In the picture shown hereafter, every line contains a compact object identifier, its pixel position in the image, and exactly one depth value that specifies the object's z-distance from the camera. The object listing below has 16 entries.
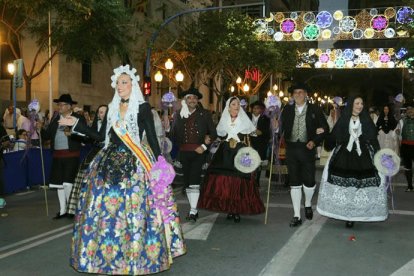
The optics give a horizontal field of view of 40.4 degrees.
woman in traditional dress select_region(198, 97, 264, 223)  8.43
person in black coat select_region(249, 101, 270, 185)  12.91
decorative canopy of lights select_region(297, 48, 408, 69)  37.09
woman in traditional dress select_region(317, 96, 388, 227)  7.99
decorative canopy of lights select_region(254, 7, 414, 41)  26.73
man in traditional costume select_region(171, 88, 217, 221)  8.69
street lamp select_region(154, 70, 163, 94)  25.48
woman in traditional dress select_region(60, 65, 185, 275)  5.05
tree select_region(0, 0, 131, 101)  17.72
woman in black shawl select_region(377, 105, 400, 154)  14.40
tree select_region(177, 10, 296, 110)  31.50
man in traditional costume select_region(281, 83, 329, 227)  8.46
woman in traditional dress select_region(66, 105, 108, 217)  8.65
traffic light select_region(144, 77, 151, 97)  22.42
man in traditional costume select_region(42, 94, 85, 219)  9.01
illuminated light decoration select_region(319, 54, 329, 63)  38.38
